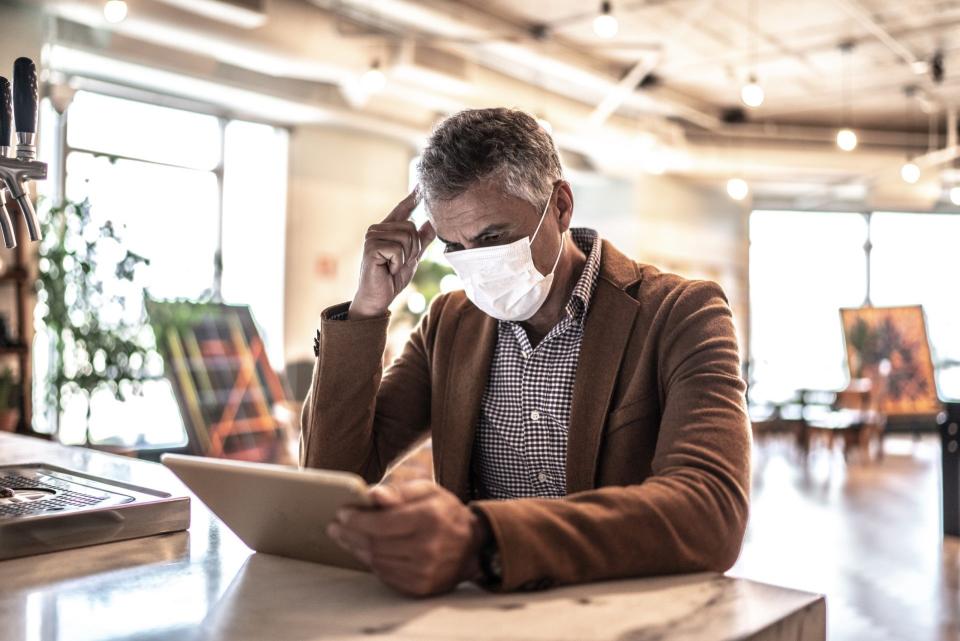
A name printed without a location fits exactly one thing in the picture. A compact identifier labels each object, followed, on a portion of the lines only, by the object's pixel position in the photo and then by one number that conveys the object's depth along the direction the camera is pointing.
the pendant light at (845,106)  8.65
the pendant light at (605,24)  6.12
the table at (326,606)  1.03
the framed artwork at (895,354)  11.66
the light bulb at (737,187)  9.96
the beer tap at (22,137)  1.61
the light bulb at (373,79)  6.95
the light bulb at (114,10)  5.61
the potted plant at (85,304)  5.76
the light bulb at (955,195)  12.71
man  1.36
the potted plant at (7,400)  5.38
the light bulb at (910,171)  9.91
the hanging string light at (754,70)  7.07
